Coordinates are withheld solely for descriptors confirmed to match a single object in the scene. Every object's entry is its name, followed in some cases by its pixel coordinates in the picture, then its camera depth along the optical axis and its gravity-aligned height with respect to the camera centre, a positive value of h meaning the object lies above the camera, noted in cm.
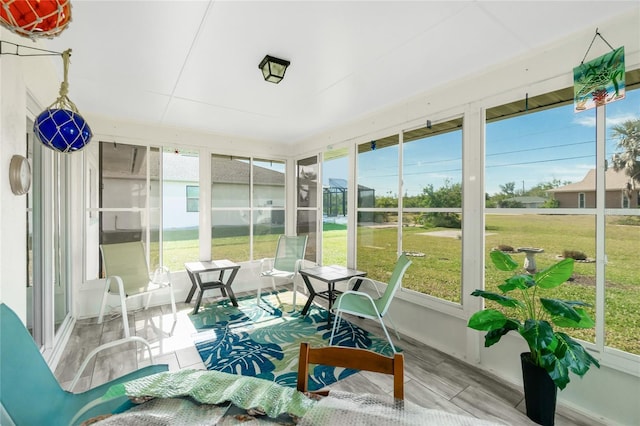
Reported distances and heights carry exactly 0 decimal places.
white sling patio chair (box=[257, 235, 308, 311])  436 -78
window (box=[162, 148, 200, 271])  434 +5
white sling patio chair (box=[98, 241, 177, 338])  343 -78
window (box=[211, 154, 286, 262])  484 +10
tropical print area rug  250 -142
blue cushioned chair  114 -80
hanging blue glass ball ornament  155 +47
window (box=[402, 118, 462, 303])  305 +8
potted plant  173 -81
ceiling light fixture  234 +124
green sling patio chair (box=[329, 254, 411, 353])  282 -99
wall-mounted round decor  158 +22
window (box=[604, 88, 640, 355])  190 -6
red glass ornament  93 +68
